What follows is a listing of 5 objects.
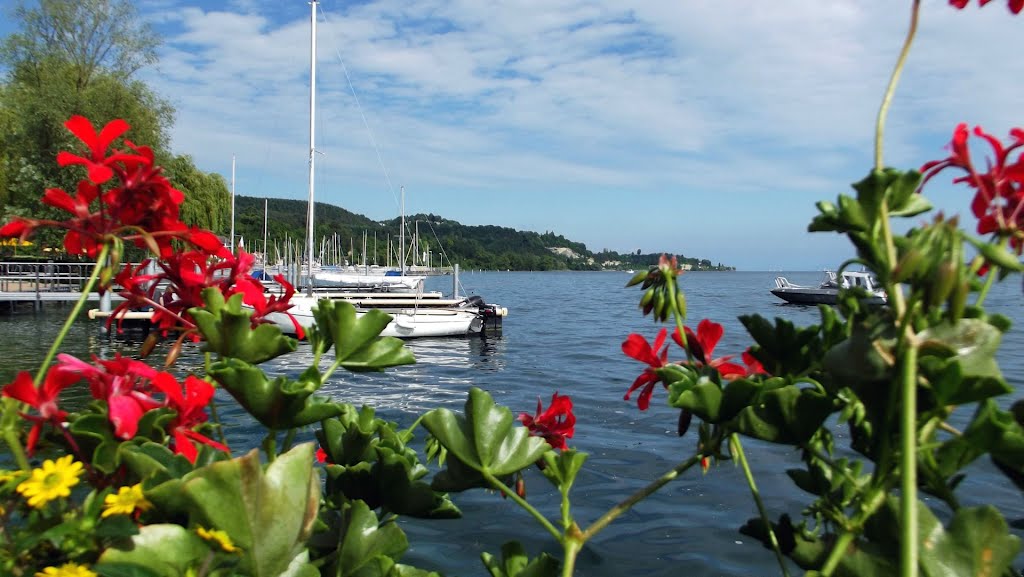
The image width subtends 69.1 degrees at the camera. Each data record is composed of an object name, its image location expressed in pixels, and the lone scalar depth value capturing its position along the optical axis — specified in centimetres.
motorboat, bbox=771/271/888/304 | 3026
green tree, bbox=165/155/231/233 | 2786
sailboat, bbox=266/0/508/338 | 1603
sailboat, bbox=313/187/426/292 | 2808
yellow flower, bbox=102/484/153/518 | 82
